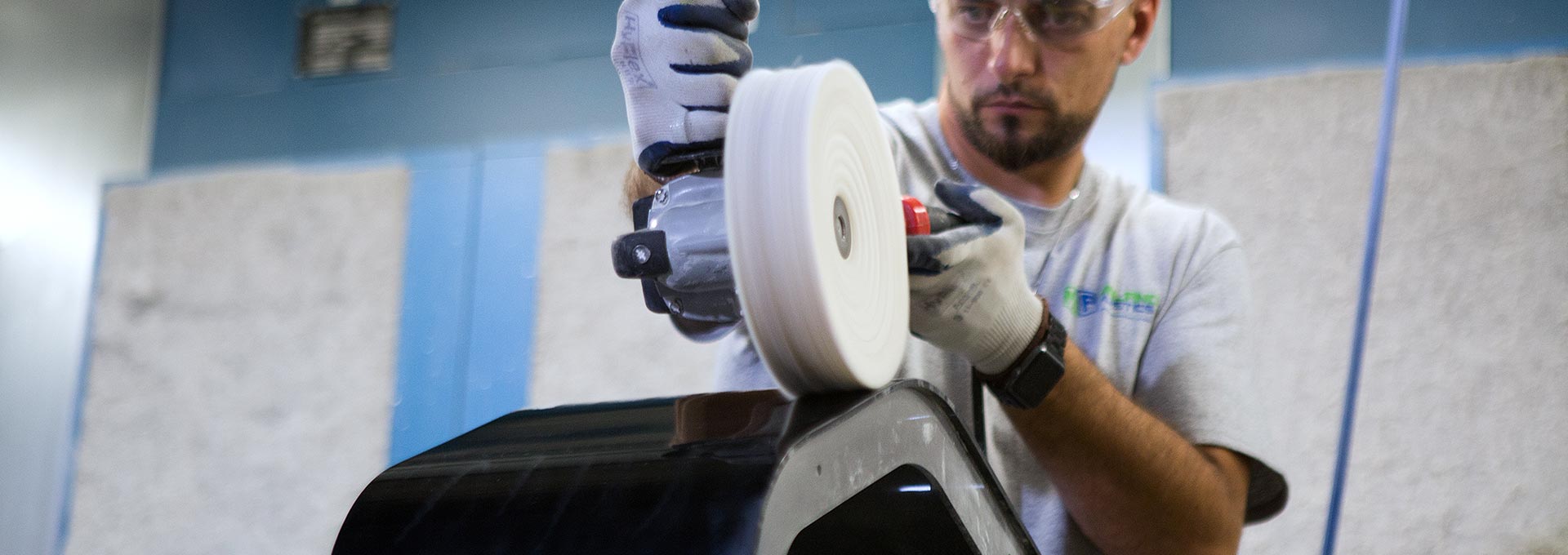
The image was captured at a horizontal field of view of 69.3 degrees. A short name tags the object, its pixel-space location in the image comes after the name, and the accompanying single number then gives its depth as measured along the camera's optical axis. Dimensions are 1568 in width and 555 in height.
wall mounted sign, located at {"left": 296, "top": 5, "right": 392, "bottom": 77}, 2.47
